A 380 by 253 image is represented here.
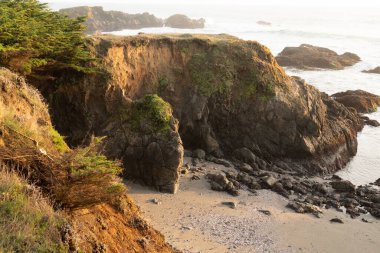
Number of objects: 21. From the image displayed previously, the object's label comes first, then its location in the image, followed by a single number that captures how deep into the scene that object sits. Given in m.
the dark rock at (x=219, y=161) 23.81
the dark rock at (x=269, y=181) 21.72
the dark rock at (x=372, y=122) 33.21
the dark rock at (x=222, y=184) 20.41
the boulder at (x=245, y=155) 24.59
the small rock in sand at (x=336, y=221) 18.77
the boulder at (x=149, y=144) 19.47
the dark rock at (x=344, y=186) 22.38
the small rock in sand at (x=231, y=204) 18.86
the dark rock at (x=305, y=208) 19.34
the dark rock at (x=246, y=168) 23.43
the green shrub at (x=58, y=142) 10.67
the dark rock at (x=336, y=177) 24.10
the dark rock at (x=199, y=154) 24.21
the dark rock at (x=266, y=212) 18.70
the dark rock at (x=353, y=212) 19.72
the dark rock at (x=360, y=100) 36.30
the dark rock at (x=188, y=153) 24.59
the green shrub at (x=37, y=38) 15.58
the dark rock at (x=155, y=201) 18.16
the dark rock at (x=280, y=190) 21.18
